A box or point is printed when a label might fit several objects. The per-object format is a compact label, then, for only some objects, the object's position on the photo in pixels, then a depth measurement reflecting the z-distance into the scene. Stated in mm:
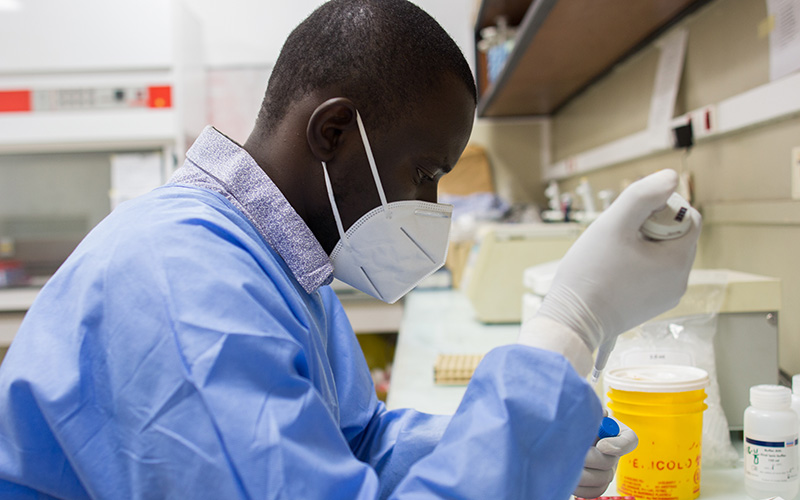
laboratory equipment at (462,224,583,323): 1856
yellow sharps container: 794
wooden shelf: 1527
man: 513
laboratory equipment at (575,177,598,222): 2024
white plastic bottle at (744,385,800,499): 768
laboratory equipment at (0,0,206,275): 2637
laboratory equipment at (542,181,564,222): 2263
